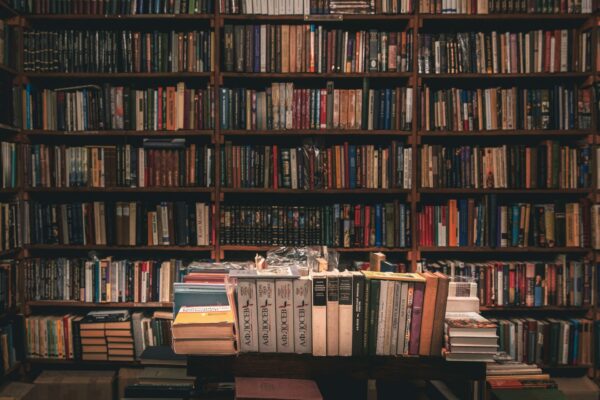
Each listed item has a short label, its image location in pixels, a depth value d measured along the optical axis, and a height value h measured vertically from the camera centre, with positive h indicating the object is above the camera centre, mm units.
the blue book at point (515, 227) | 2680 -228
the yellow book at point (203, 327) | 1387 -400
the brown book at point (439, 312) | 1428 -375
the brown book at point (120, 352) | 2668 -902
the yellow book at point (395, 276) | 1425 -268
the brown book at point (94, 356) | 2676 -928
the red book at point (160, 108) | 2680 +458
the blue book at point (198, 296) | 1579 -353
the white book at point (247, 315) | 1405 -372
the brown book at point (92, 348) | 2670 -881
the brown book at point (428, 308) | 1429 -362
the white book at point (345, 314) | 1418 -375
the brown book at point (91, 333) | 2662 -793
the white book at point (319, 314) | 1413 -373
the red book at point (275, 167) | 2680 +123
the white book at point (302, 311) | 1417 -364
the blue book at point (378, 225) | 2703 -211
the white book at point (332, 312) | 1416 -368
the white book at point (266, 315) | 1408 -374
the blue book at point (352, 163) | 2684 +141
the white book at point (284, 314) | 1411 -372
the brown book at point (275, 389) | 1315 -568
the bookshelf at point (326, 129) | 2648 +449
